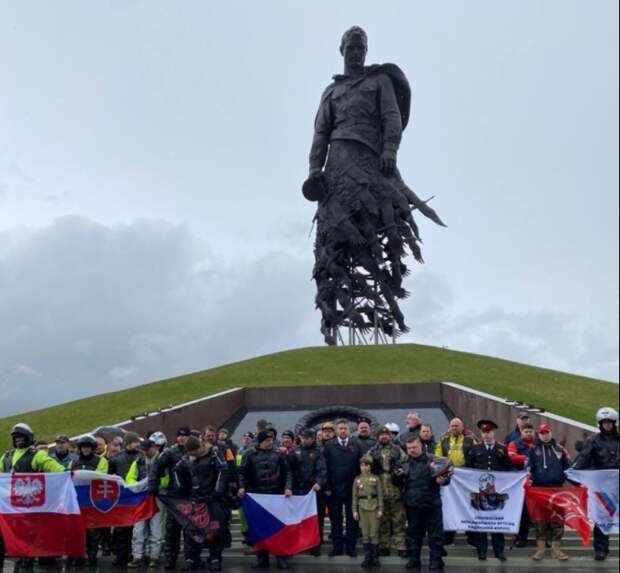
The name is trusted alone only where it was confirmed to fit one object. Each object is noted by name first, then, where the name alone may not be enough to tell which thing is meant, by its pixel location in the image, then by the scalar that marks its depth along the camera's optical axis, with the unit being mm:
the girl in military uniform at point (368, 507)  8469
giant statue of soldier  30922
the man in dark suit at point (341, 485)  8906
